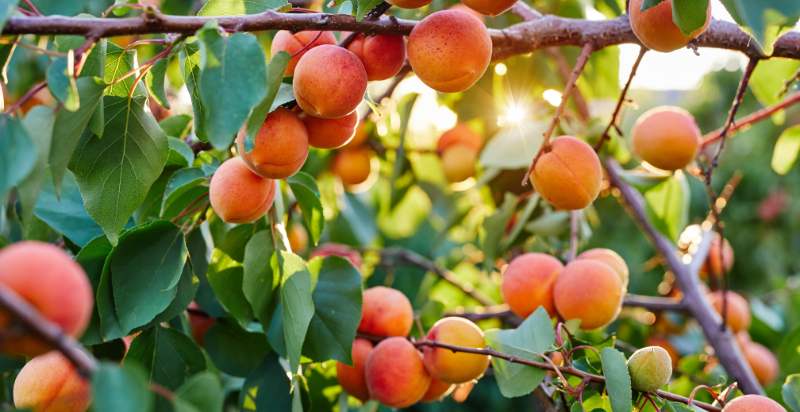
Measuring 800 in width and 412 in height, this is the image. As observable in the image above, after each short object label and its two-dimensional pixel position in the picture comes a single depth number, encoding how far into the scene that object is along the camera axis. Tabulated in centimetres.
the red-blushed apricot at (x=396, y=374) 97
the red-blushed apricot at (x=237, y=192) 90
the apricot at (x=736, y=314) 124
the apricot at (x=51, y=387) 86
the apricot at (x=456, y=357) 95
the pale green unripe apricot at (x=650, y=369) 87
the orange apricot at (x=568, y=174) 95
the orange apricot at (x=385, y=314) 102
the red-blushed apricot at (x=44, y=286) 69
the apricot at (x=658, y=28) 86
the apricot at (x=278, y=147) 87
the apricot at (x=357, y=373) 101
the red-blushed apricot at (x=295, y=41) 91
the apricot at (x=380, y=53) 89
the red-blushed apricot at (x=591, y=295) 99
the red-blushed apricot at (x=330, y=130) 90
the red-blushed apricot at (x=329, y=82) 85
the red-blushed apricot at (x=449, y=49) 87
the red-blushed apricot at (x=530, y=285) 103
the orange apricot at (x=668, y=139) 107
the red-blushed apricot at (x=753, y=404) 86
